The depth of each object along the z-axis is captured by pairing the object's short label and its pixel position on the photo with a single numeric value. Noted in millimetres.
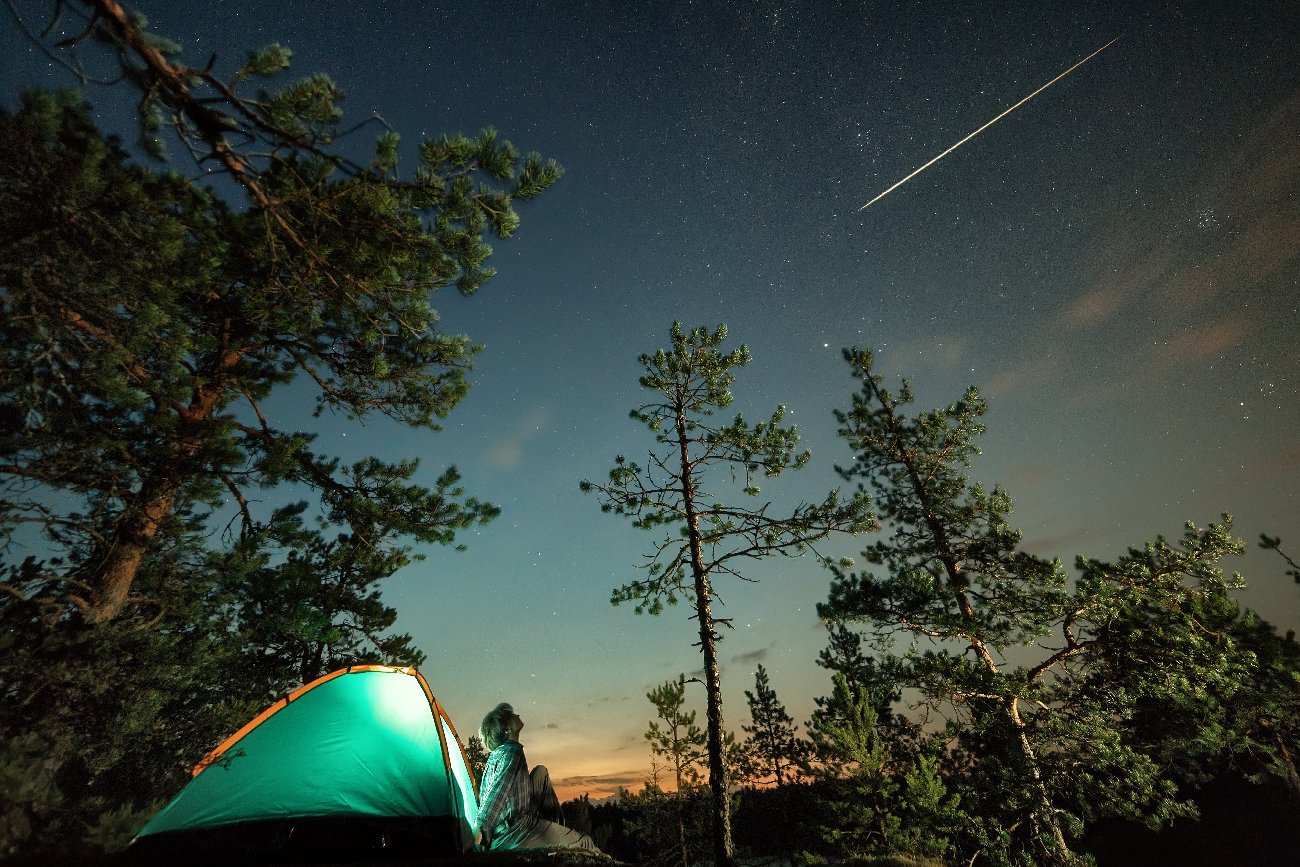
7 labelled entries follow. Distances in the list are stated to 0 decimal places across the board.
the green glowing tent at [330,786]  5234
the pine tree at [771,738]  37062
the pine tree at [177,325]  4773
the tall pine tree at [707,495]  11070
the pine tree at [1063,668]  10039
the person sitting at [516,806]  5199
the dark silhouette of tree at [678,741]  22703
